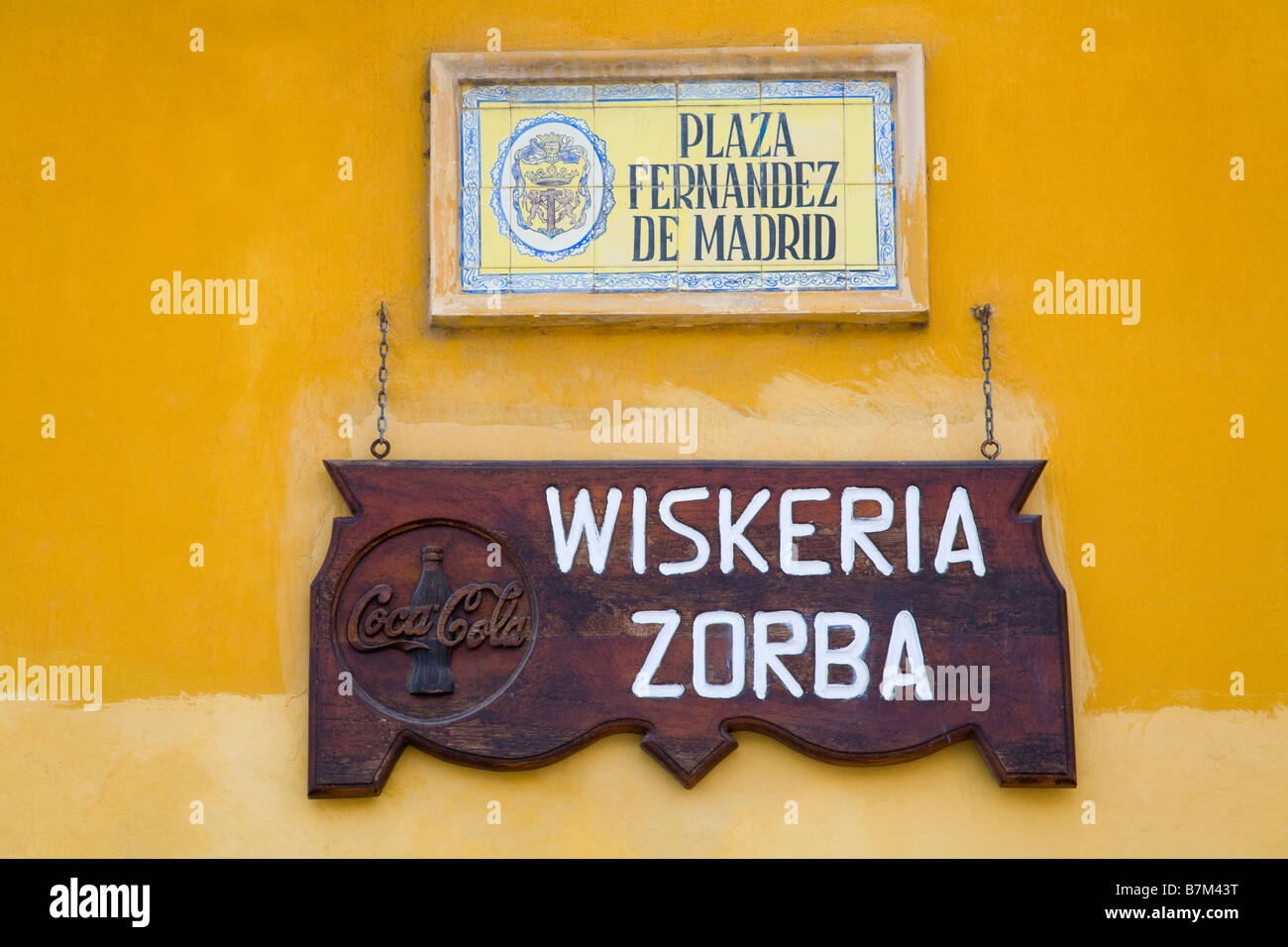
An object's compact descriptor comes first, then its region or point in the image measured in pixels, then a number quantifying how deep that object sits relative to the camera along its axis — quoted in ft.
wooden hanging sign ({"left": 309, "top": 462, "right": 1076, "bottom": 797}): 14.47
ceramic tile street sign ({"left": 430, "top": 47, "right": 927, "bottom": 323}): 15.37
